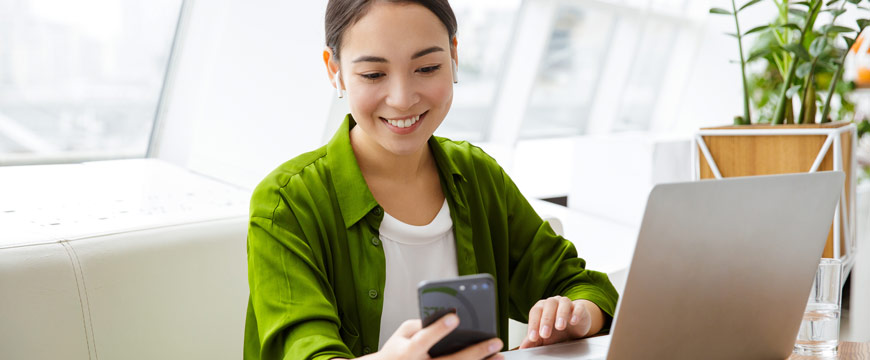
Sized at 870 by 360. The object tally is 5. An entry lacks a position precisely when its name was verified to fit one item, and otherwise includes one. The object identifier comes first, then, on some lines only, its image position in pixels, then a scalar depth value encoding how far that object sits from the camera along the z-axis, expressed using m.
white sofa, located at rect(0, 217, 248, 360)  1.29
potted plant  2.20
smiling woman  1.04
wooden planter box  2.18
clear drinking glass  1.08
